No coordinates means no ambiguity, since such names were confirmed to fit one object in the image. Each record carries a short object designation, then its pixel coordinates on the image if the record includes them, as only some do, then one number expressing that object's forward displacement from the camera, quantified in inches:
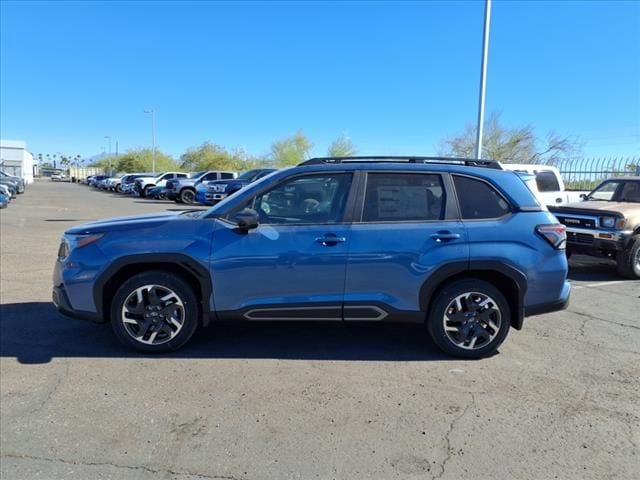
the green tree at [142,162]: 3346.5
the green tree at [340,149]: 2056.8
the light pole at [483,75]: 649.0
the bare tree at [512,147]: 1396.4
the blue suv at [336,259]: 168.9
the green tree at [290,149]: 2260.1
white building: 2738.7
